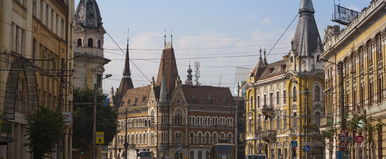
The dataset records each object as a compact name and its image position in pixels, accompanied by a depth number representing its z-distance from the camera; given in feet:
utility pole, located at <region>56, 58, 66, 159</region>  121.89
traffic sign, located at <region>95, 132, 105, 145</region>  184.03
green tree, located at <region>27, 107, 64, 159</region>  121.08
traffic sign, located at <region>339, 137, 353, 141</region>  125.67
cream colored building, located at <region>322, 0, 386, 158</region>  151.84
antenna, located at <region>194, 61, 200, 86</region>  609.17
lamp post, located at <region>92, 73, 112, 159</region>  177.12
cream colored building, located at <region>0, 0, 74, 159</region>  119.85
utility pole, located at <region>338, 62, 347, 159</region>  129.06
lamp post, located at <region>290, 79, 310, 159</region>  302.23
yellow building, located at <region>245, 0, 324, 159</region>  310.65
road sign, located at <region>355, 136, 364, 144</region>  121.49
